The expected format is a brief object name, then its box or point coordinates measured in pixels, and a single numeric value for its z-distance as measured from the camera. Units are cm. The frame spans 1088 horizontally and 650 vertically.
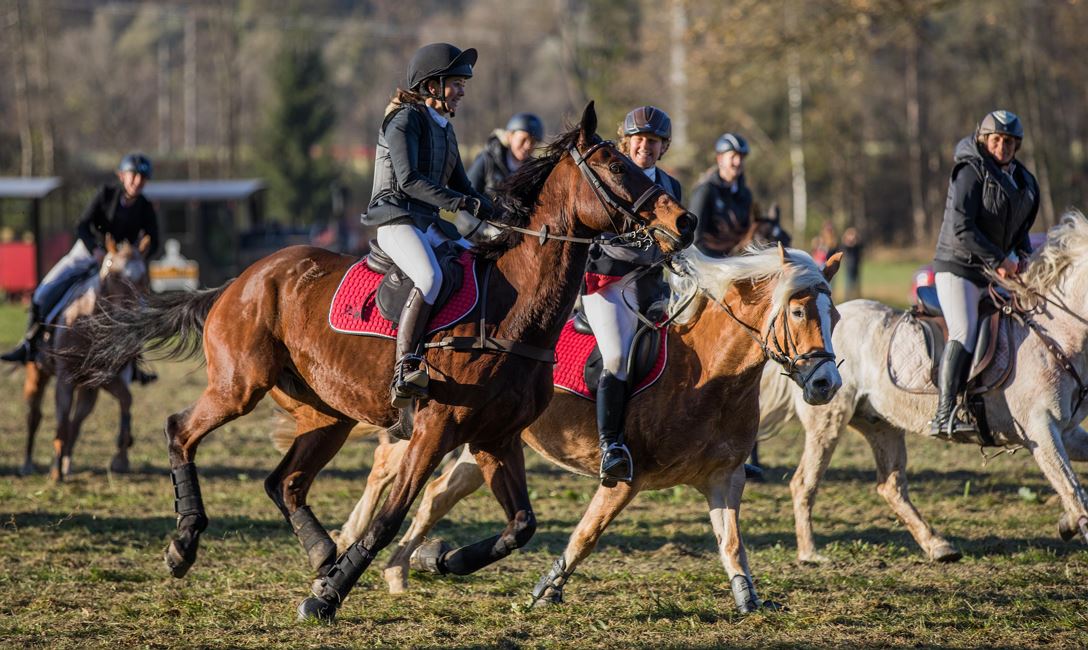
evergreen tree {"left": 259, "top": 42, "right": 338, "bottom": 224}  11181
